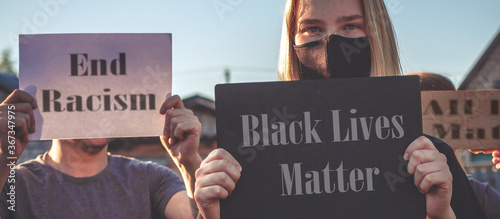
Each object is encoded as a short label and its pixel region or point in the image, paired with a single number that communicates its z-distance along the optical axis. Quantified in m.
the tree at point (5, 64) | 30.39
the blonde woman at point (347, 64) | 1.51
